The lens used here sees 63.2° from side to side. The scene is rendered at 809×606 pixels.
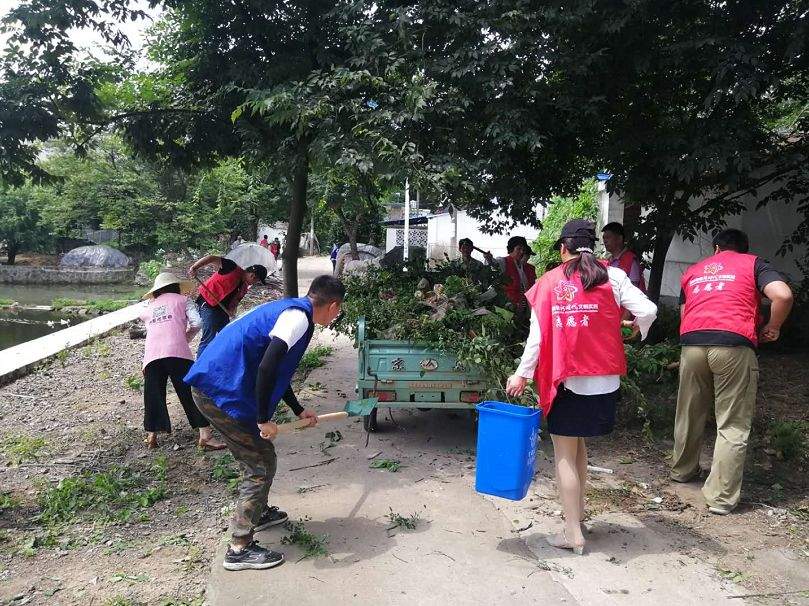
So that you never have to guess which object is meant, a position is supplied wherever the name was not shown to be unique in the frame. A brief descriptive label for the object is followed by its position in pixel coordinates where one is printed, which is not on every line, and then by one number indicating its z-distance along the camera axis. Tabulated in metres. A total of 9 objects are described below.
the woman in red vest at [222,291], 7.27
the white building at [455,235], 25.02
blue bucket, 3.72
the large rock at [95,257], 27.70
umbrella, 12.44
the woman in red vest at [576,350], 3.63
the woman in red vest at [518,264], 8.23
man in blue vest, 3.62
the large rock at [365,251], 25.19
